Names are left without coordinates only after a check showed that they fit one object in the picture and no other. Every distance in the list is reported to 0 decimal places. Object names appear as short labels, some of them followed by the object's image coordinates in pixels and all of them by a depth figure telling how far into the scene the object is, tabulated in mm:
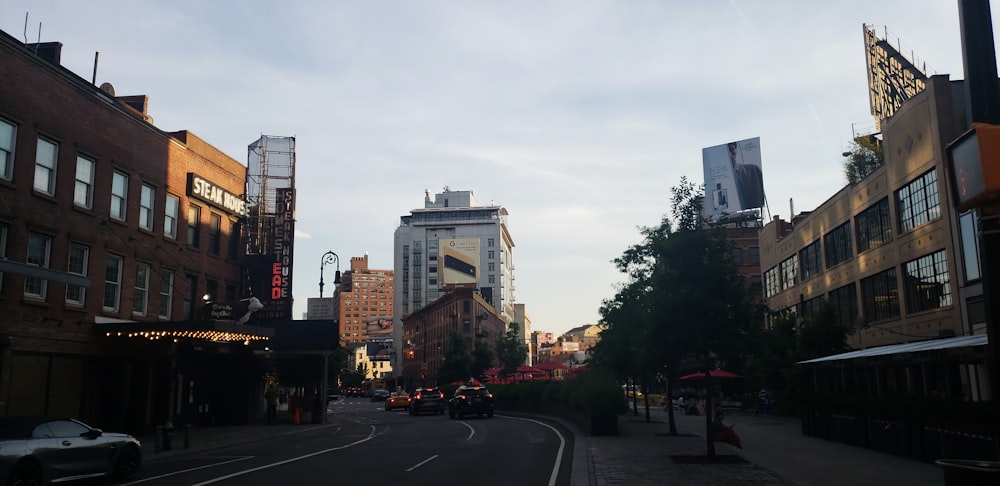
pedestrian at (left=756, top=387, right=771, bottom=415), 45469
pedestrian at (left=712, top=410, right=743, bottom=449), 19719
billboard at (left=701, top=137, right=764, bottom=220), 77688
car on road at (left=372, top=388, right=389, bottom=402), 95812
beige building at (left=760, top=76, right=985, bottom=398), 29719
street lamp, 42625
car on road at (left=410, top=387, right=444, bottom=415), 50438
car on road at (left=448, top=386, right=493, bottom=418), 42469
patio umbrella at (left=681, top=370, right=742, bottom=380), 37919
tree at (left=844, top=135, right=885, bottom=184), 53312
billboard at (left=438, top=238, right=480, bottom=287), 158000
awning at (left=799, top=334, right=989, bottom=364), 17525
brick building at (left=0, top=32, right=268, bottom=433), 24625
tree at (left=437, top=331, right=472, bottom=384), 79938
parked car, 13727
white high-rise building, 168875
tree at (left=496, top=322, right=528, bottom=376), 78750
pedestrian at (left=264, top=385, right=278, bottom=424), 40625
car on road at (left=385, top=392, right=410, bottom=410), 62719
